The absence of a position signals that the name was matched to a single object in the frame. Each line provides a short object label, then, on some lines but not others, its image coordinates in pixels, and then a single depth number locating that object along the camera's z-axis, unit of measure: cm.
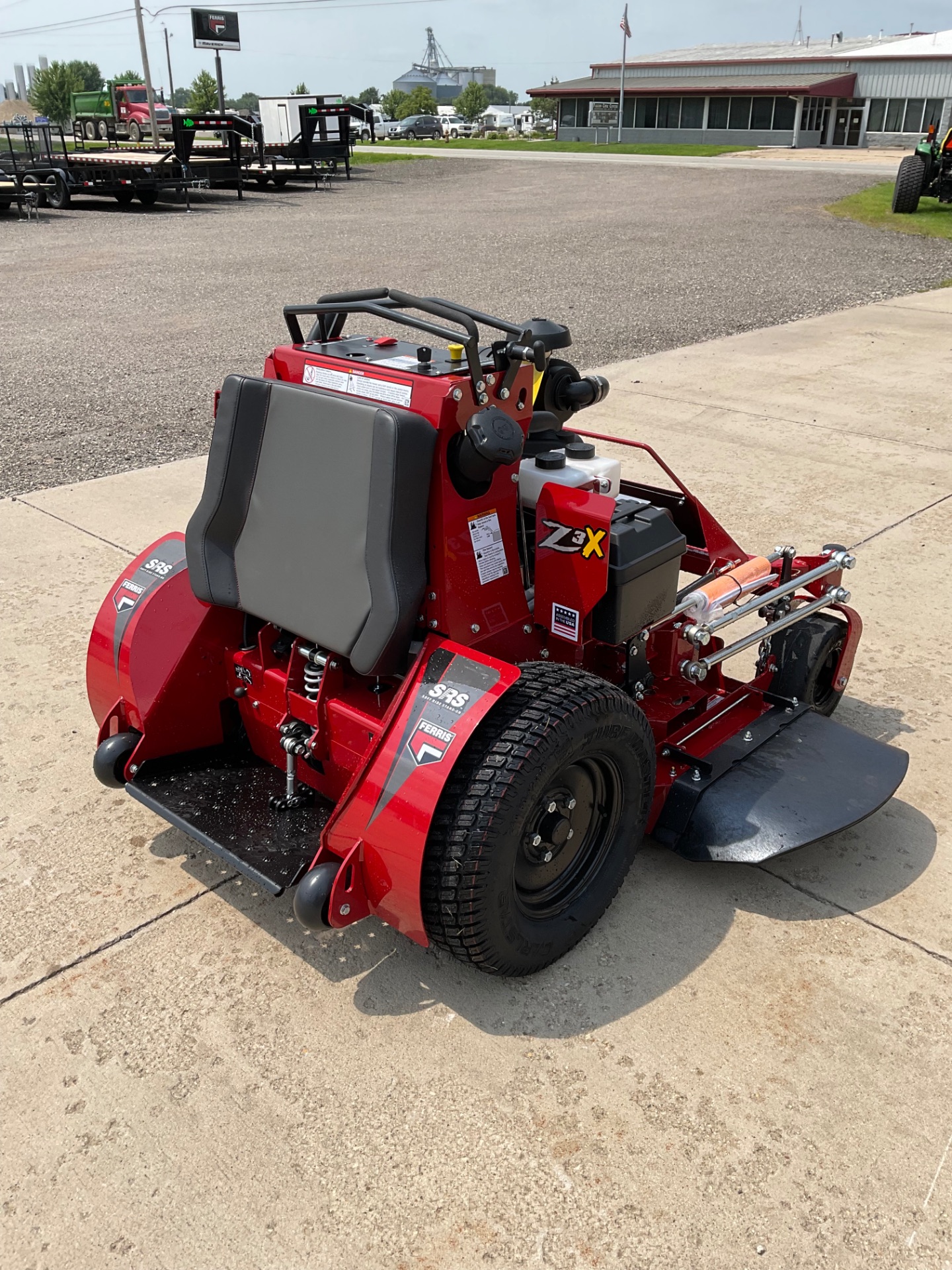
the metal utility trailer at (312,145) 2588
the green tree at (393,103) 10569
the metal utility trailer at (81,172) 2041
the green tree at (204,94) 7494
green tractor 1792
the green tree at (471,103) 10500
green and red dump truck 3522
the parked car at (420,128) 6350
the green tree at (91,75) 14886
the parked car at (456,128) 7525
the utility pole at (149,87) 3094
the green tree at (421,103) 8750
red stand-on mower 242
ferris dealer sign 3897
